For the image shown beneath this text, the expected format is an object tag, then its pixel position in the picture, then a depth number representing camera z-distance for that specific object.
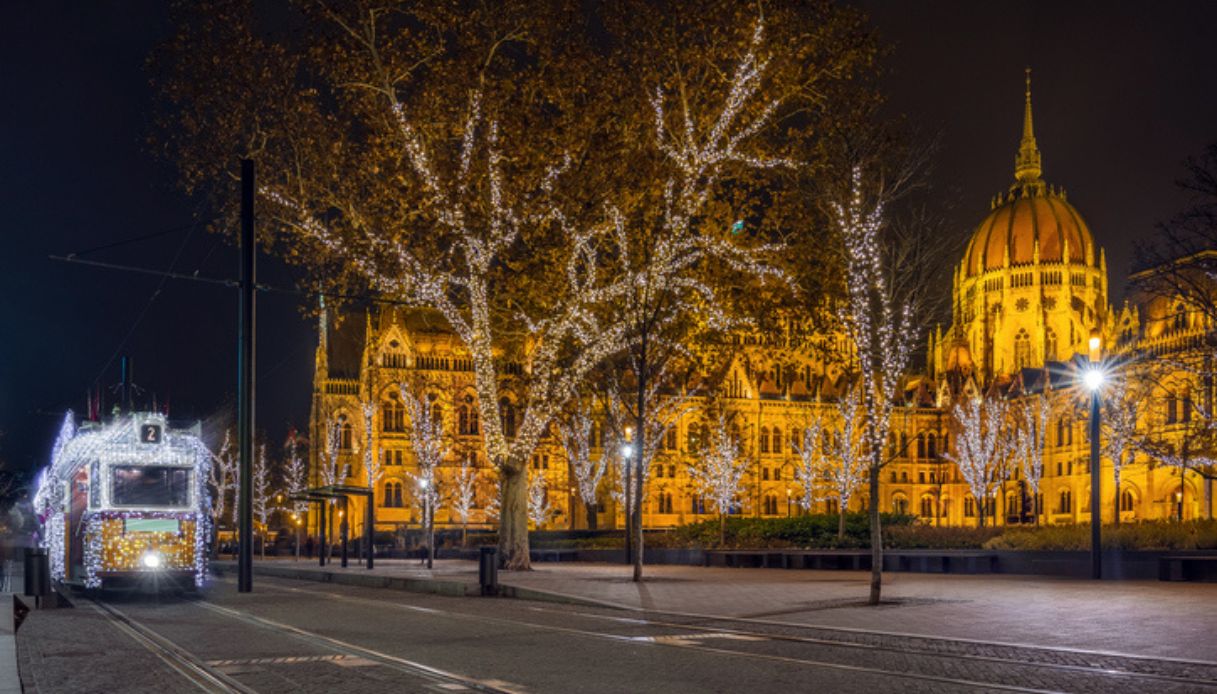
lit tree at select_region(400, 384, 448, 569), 76.25
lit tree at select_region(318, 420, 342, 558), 89.00
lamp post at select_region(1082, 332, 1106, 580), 25.02
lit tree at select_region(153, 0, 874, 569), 28.09
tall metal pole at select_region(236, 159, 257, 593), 22.88
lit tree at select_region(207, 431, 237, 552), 86.40
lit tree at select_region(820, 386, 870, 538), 78.87
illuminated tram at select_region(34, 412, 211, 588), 23.86
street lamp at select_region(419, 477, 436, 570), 37.25
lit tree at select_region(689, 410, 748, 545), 86.00
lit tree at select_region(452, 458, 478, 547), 91.50
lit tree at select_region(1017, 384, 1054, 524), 94.44
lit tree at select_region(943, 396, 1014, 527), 96.25
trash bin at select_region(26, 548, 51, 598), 20.66
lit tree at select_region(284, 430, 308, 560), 92.69
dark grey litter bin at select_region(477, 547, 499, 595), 24.16
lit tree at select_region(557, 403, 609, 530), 68.69
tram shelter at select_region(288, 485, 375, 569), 38.66
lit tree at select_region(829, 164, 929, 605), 19.75
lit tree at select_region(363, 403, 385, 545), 89.96
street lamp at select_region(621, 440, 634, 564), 36.81
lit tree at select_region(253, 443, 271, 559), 89.94
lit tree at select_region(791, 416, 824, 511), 97.31
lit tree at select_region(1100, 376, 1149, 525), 70.94
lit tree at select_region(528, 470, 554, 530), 89.50
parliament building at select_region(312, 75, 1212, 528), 100.06
